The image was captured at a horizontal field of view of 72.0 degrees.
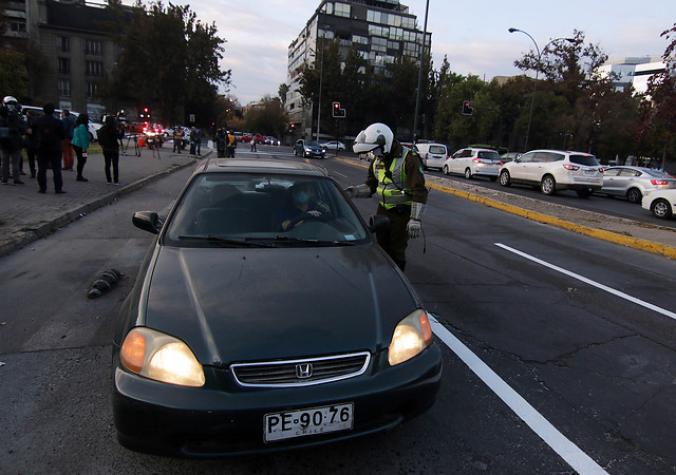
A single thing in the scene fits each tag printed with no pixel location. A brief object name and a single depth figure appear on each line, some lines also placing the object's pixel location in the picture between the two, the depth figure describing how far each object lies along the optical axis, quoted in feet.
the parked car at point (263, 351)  6.91
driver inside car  11.60
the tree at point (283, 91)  390.21
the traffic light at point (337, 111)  121.90
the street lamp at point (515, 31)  114.73
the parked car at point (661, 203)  45.14
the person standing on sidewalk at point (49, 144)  32.14
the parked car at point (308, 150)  122.31
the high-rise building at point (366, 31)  280.92
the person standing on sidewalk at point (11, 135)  32.73
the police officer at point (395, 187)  15.06
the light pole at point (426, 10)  80.38
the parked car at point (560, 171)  58.49
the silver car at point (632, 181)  61.26
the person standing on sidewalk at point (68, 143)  43.30
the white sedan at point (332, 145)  182.80
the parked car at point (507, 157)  98.80
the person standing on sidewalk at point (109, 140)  38.99
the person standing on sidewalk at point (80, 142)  40.04
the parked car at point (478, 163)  78.12
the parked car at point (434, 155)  98.58
